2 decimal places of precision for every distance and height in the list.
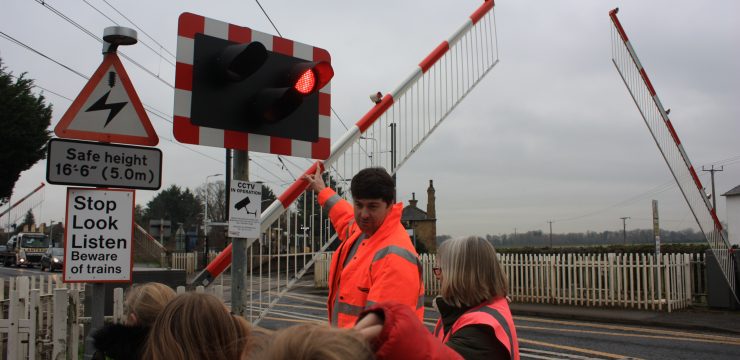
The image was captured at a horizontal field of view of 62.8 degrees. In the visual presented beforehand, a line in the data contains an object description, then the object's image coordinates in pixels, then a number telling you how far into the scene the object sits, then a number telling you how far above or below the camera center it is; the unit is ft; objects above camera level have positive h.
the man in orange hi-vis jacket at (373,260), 8.34 -0.40
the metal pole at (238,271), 10.97 -0.70
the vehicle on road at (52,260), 114.32 -5.30
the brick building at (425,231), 98.68 +0.29
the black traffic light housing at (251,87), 11.25 +2.79
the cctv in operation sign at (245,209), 10.84 +0.43
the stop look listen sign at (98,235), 10.64 -0.05
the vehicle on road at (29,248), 134.82 -3.57
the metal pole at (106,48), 10.84 +3.48
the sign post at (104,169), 10.68 +1.16
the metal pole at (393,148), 14.90 +2.13
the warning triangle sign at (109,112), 11.09 +2.24
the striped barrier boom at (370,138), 11.83 +2.17
